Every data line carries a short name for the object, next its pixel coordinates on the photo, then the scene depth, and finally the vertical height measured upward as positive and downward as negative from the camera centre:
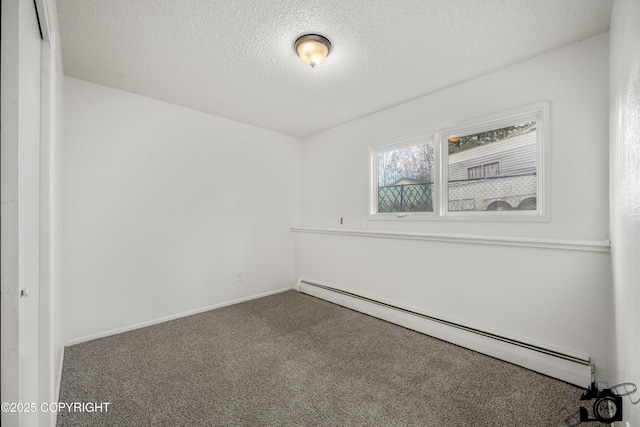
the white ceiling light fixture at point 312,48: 1.94 +1.21
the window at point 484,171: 2.46 +0.39
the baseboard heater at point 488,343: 1.85 -1.07
